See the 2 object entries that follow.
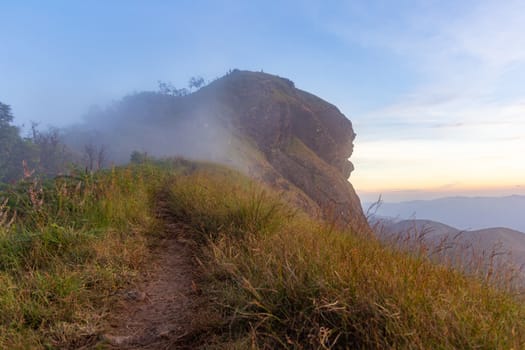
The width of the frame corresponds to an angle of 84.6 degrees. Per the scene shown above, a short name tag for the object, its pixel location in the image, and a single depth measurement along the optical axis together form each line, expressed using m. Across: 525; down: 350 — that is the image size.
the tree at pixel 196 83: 64.62
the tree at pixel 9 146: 28.83
